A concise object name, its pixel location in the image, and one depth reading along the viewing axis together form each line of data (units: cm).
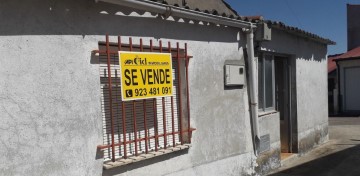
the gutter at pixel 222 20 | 497
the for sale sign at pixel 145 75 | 491
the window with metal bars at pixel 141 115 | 495
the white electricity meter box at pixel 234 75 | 693
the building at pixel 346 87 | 2220
